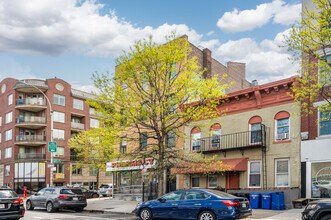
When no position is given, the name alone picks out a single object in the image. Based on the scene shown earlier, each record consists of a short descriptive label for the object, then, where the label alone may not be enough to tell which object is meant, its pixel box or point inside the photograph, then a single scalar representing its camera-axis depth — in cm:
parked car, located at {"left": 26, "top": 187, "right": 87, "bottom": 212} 2277
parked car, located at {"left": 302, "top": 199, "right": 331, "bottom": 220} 1137
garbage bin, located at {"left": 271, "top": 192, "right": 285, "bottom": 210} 2066
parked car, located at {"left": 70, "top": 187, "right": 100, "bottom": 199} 3876
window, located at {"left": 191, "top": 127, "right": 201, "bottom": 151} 2780
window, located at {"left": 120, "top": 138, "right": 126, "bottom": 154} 3397
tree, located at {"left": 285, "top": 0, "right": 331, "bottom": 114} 1620
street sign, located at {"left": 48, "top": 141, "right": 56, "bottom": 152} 2977
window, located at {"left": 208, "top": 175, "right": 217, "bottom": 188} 2634
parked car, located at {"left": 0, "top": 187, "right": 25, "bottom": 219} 1575
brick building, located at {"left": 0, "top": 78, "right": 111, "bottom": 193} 5969
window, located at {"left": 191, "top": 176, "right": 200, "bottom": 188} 2745
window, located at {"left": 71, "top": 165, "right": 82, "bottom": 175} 6311
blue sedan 1495
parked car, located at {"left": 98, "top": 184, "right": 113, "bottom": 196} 4344
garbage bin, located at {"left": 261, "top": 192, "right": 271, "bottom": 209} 2088
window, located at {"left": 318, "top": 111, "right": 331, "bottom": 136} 2131
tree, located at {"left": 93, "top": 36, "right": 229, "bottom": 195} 2102
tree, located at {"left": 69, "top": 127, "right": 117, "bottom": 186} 2083
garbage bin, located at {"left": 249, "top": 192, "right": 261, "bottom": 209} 2138
